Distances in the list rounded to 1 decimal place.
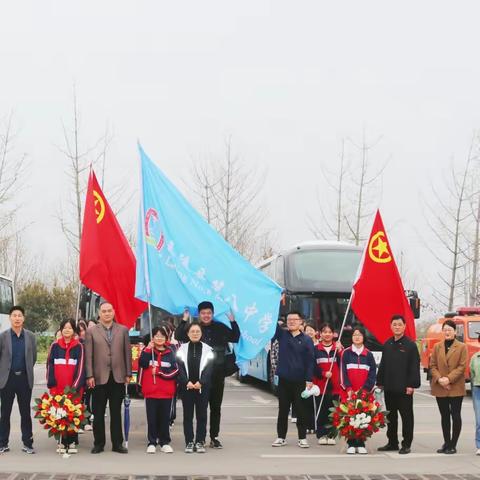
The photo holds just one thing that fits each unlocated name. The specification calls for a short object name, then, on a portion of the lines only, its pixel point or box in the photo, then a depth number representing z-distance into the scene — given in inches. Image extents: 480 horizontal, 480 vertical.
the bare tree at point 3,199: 1248.8
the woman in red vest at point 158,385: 442.0
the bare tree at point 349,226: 1354.6
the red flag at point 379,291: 473.1
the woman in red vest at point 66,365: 438.6
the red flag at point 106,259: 460.4
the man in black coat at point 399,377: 442.9
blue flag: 456.4
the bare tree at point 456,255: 1327.5
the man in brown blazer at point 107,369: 435.5
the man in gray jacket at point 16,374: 432.1
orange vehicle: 877.2
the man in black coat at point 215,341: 457.4
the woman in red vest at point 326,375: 485.4
